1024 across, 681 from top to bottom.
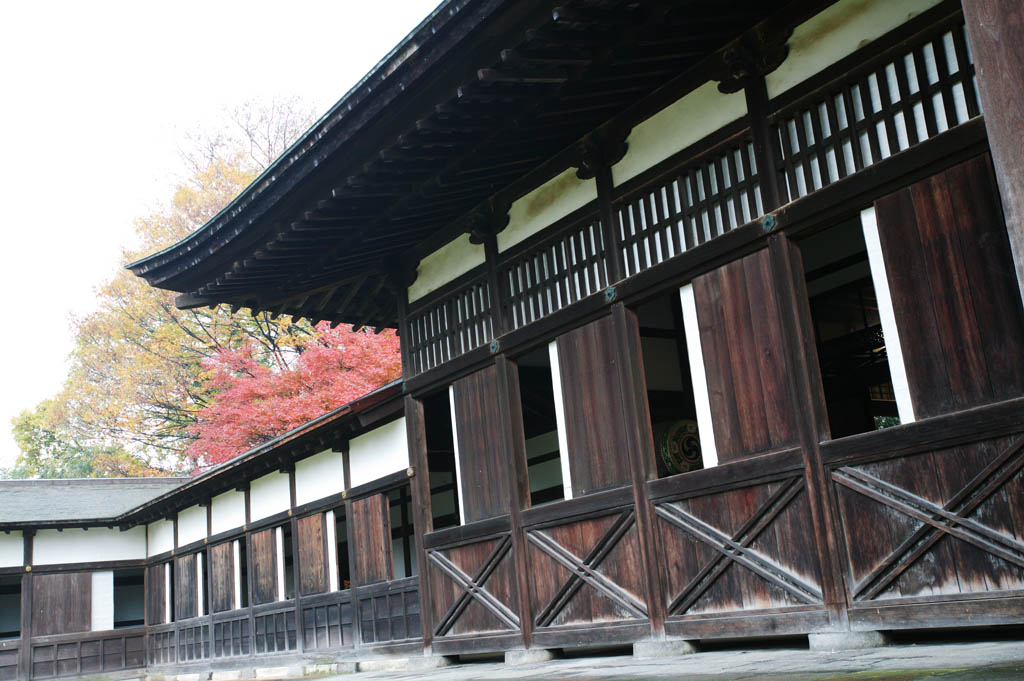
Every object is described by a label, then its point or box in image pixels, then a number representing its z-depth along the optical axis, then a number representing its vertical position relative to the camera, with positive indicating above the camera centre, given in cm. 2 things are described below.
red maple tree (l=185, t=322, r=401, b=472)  2300 +503
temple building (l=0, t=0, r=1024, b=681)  579 +202
